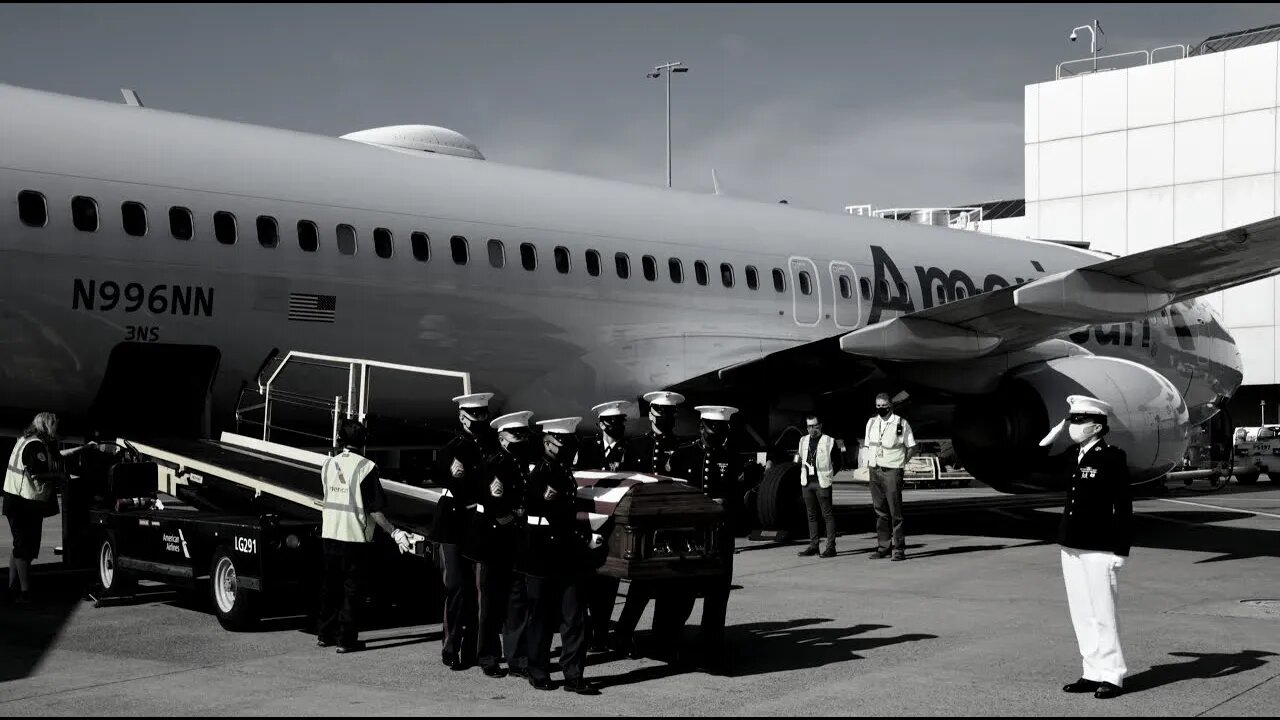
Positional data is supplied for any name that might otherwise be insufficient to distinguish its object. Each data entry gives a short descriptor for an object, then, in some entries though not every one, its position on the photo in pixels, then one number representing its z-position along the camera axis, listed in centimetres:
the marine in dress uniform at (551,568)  796
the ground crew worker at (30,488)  1170
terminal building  4728
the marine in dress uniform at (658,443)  1042
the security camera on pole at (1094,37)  5156
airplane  1188
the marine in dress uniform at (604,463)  924
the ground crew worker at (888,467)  1480
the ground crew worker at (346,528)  927
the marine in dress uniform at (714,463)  1024
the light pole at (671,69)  5219
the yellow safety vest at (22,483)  1182
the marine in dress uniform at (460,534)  861
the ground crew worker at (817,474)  1521
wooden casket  814
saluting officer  765
